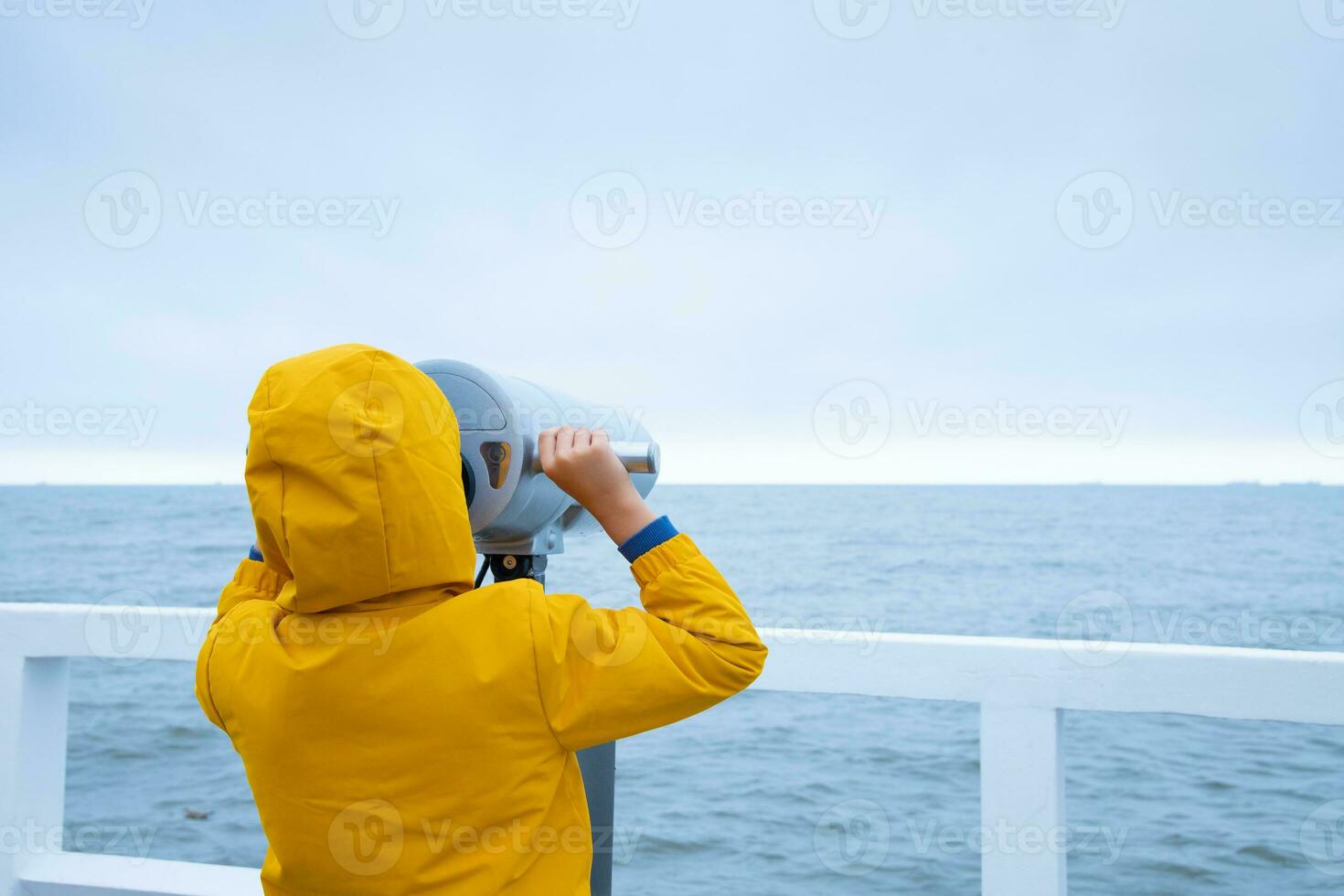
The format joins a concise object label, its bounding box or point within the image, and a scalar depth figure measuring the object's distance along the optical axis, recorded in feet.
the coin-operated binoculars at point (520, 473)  3.69
